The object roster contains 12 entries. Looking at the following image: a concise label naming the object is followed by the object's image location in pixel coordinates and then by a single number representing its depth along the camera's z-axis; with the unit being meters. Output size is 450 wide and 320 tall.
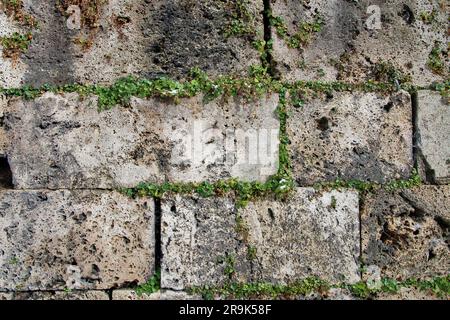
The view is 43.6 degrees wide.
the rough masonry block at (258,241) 3.43
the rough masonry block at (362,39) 3.61
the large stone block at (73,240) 3.37
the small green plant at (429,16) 3.67
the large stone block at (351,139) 3.54
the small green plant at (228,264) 3.44
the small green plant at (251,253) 3.45
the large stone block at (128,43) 3.49
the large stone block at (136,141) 3.44
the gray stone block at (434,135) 3.58
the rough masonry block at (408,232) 3.52
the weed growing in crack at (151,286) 3.41
